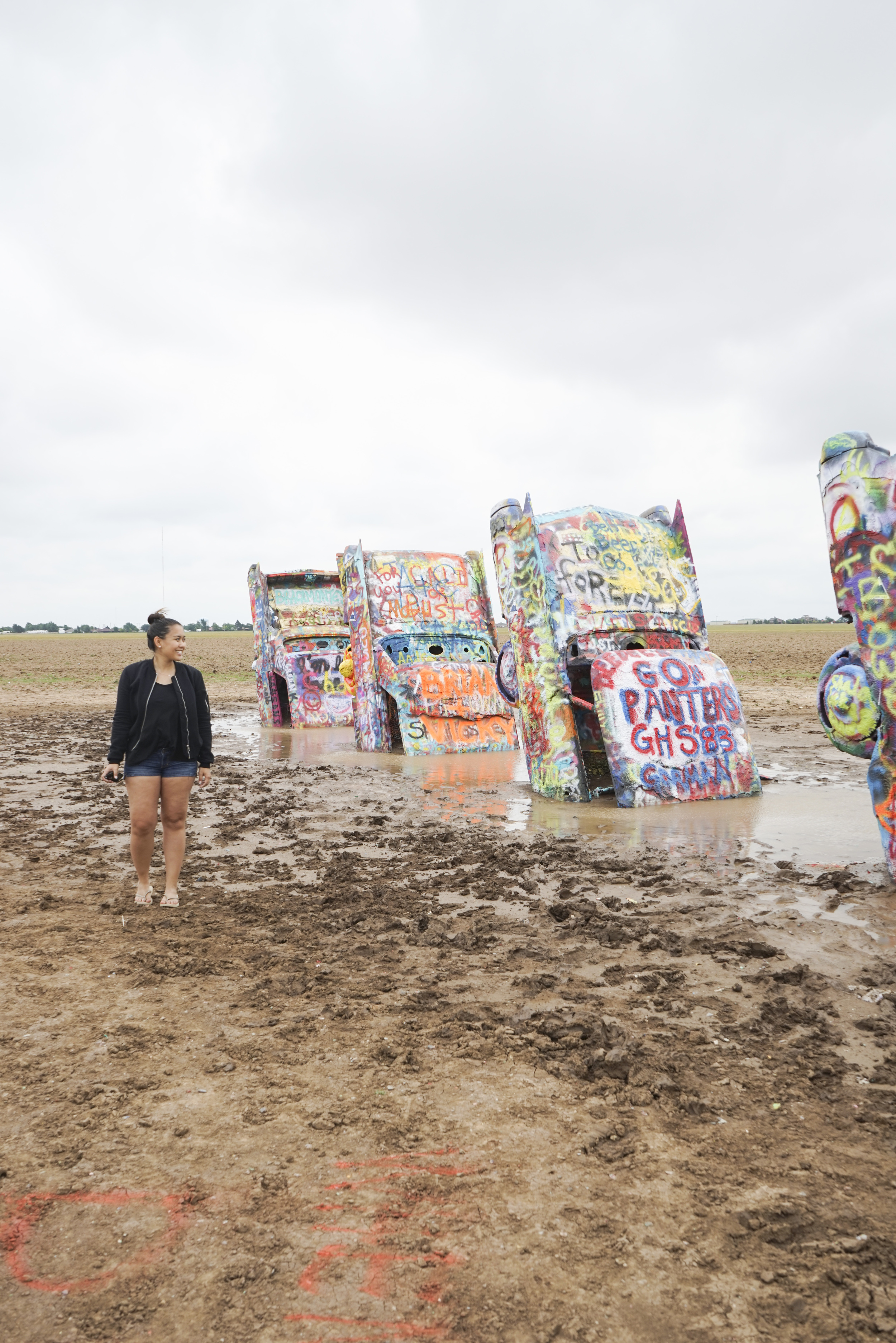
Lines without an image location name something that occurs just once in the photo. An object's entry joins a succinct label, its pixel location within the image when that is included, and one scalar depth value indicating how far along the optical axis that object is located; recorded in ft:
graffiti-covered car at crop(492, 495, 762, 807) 24.75
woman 15.25
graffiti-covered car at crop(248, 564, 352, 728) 49.42
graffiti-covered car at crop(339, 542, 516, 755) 37.42
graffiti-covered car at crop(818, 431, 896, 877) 15.11
